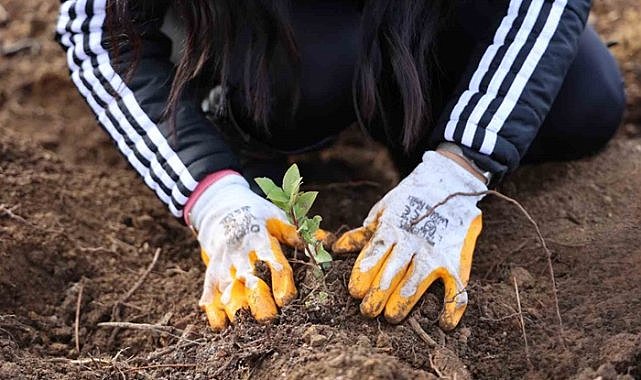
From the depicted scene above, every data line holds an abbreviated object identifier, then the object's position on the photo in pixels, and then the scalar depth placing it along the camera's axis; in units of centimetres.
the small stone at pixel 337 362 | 117
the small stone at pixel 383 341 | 129
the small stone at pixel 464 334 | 136
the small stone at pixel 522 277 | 150
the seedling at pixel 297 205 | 130
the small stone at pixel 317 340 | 126
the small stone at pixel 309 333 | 127
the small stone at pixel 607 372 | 118
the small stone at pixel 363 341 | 126
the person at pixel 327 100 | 142
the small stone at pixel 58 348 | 151
